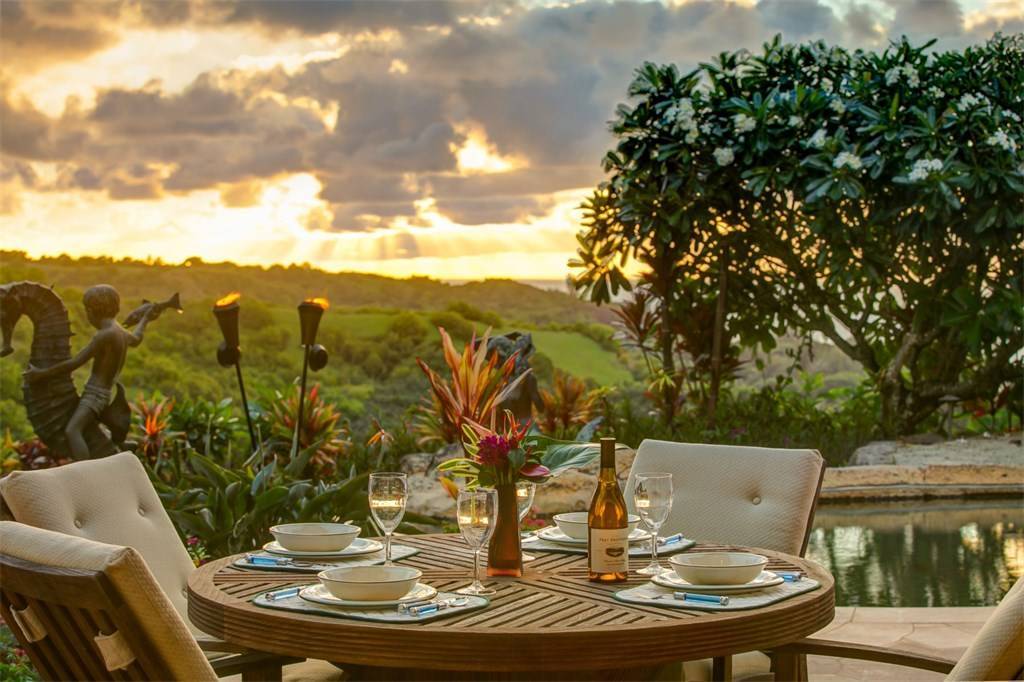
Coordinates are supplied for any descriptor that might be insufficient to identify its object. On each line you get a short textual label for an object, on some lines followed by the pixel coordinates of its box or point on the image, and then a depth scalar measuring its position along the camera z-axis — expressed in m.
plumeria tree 9.12
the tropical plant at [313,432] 7.57
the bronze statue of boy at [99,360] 6.04
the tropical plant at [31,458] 7.40
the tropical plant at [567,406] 9.34
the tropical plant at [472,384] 3.77
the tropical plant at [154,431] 7.36
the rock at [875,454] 8.87
